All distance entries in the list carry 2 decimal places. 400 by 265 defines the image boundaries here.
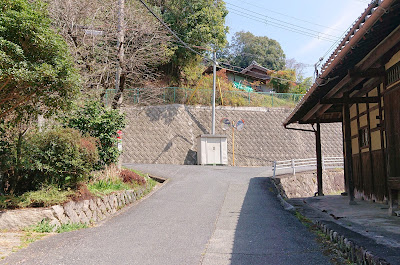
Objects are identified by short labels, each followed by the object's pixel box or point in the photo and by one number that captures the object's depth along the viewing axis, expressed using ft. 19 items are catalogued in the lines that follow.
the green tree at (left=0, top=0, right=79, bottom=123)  21.20
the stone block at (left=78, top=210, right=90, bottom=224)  29.14
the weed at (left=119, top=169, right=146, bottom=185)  44.57
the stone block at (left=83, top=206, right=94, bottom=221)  30.19
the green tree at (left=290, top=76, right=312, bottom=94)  122.21
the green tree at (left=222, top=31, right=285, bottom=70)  163.94
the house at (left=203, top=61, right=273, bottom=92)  129.08
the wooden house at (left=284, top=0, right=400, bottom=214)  19.61
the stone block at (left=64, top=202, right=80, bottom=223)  27.86
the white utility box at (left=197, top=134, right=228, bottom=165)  80.23
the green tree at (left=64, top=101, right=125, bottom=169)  38.40
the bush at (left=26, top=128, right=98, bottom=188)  28.35
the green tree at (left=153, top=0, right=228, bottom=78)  88.43
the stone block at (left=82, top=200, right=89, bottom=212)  30.14
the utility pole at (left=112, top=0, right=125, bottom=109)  44.75
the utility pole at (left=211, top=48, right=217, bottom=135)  85.20
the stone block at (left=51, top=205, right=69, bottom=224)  26.68
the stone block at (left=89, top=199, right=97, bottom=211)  31.17
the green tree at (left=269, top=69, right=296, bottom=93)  124.26
